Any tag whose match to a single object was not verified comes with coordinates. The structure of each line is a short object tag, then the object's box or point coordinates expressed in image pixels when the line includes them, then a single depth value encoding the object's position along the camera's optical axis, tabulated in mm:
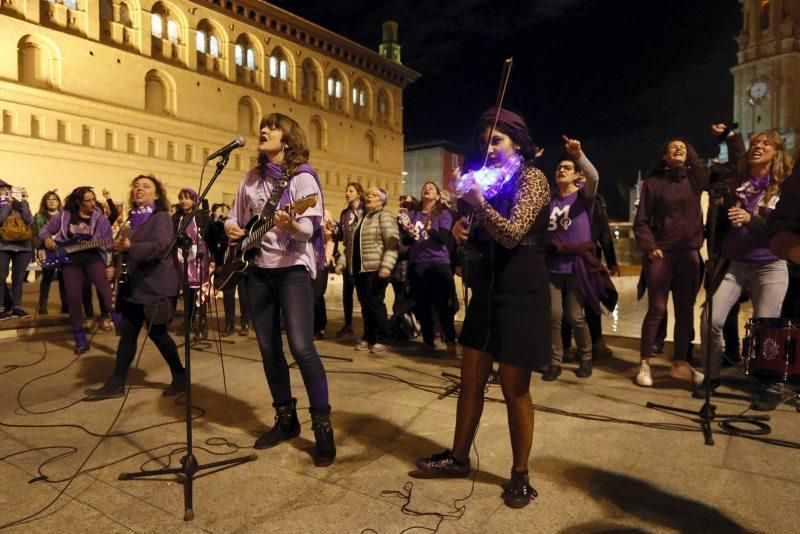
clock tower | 76688
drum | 3295
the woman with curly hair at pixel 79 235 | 7184
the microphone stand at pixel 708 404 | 4117
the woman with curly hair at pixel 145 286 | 5109
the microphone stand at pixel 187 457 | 2918
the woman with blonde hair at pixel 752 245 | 4836
